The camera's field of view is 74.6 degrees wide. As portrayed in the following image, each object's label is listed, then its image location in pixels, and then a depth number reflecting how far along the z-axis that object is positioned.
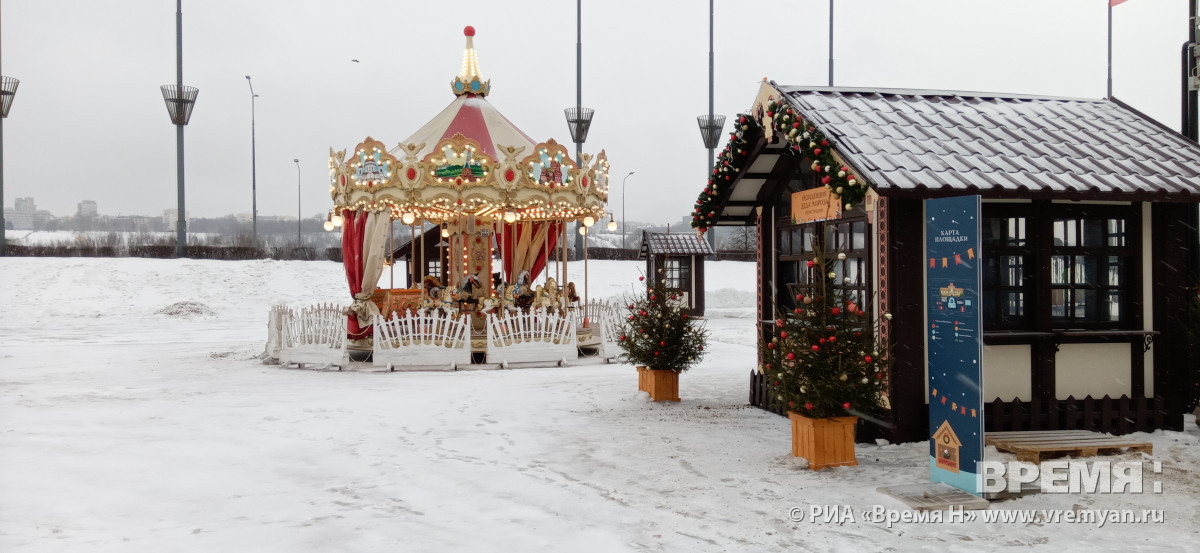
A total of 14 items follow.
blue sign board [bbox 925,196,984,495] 5.29
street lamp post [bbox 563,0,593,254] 35.75
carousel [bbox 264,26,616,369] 14.15
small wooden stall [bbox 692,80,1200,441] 7.16
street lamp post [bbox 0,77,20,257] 29.39
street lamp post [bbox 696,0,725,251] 36.84
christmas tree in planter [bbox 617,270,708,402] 9.66
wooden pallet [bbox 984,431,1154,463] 6.61
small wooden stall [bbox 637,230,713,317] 27.14
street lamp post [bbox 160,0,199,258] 30.94
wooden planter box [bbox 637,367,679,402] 9.98
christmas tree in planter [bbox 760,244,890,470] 6.46
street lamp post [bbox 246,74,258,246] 38.10
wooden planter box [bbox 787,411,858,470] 6.54
